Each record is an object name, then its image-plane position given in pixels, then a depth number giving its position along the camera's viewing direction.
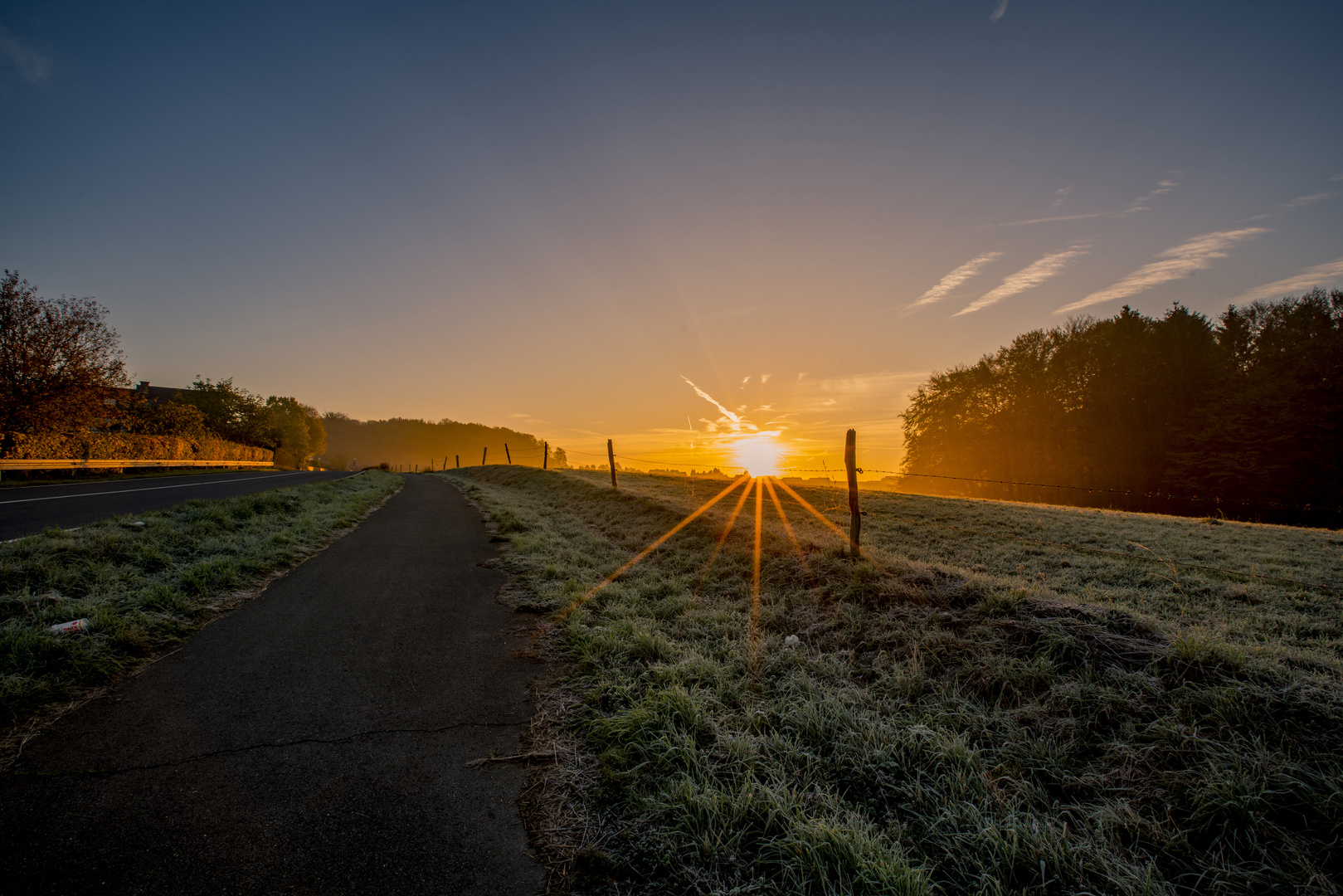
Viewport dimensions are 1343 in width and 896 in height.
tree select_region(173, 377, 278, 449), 42.38
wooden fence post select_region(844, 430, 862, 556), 6.45
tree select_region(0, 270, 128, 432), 18.38
